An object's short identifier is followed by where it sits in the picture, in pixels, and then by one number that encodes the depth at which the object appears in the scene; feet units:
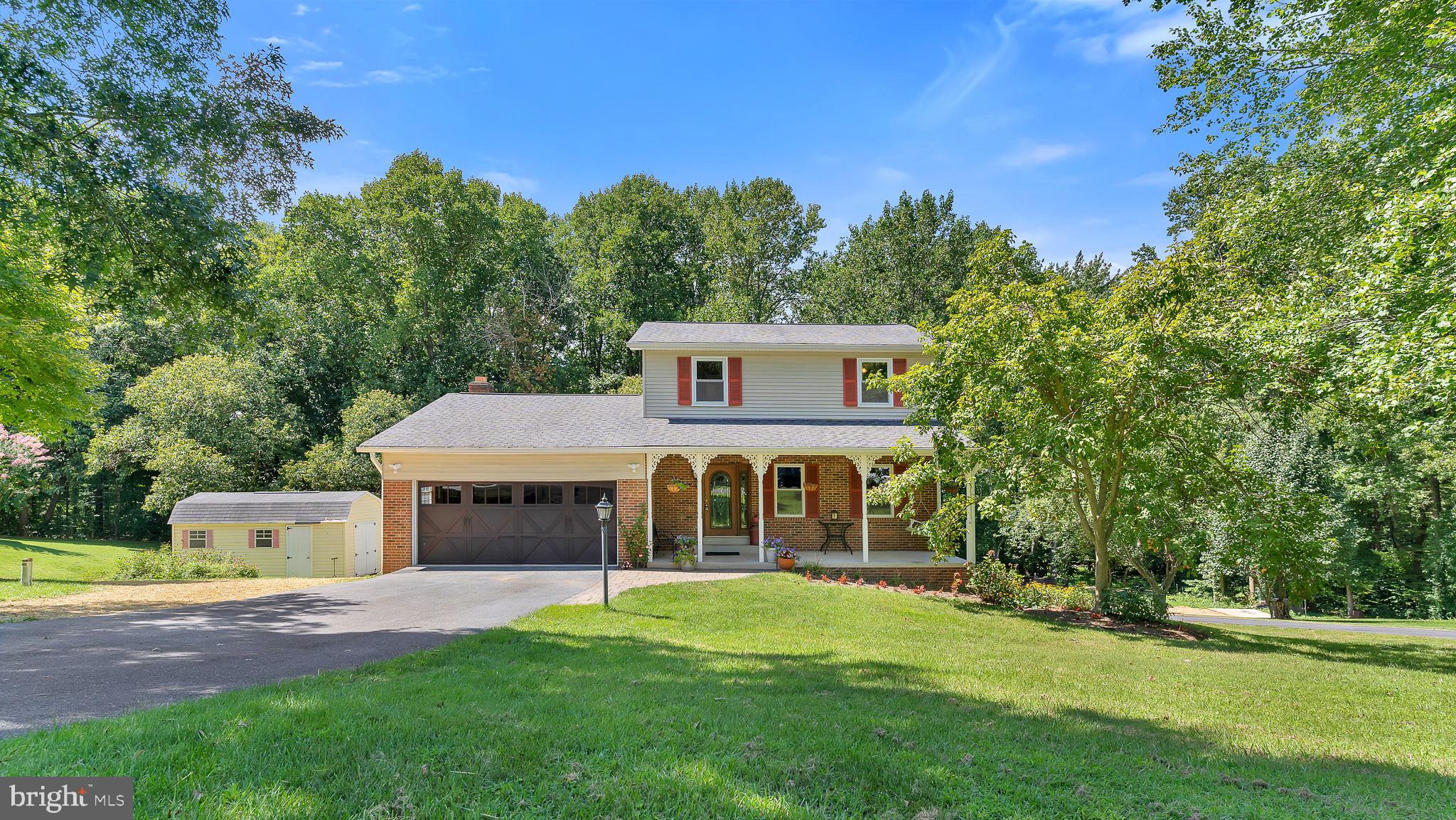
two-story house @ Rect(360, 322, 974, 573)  55.93
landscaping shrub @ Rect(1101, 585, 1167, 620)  43.65
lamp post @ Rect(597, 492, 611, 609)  34.63
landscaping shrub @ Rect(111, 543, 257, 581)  53.72
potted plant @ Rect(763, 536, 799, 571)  52.65
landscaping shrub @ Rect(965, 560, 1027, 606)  47.73
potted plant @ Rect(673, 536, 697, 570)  52.90
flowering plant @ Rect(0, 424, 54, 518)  54.95
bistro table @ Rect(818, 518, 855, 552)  59.52
